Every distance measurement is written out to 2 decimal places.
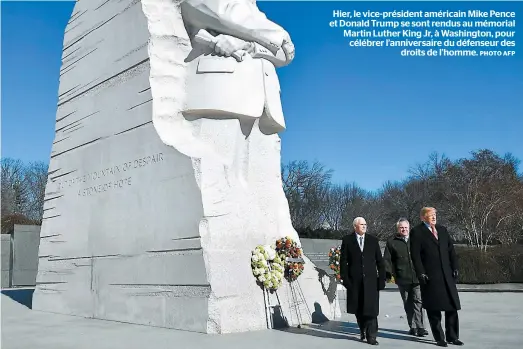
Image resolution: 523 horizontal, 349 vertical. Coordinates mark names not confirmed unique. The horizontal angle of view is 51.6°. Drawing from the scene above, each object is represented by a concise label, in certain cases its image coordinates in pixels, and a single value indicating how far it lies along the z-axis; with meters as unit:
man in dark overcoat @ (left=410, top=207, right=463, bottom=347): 5.88
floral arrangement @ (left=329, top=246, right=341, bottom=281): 8.49
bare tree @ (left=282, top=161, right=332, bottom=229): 44.41
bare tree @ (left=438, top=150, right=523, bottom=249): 32.94
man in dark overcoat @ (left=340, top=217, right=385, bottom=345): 6.11
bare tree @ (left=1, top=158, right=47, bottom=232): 40.34
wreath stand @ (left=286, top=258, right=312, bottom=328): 7.80
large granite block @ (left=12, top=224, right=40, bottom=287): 18.58
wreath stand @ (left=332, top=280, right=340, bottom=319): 8.65
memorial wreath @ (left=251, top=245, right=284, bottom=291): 7.36
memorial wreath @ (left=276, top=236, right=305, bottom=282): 7.79
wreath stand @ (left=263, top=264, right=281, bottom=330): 7.34
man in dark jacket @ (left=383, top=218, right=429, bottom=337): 6.68
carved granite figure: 7.14
